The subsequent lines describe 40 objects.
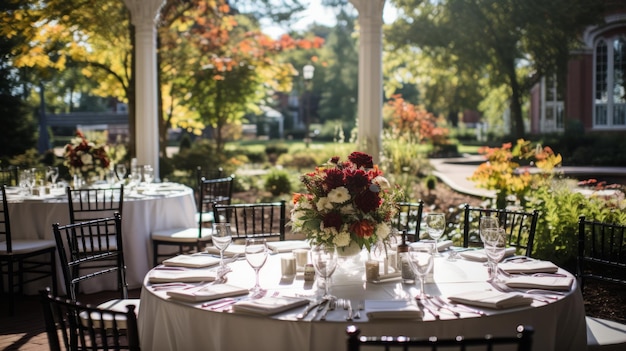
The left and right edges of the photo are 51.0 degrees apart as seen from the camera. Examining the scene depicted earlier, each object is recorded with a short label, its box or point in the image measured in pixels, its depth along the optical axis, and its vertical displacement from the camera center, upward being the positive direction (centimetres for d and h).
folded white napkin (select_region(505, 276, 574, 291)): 306 -63
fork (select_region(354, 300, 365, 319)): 263 -66
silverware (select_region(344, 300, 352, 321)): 259 -65
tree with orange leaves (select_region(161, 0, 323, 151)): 1212 +164
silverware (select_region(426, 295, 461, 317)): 270 -66
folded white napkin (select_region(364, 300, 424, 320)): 259 -64
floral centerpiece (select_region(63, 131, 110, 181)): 699 -6
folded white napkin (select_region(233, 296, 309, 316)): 265 -63
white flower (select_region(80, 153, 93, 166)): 695 -6
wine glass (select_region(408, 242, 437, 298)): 279 -47
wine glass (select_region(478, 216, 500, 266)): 345 -39
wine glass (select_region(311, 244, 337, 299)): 279 -48
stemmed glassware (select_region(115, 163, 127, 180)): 711 -21
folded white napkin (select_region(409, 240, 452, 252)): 398 -58
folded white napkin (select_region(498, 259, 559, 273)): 341 -62
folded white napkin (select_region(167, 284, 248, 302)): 287 -63
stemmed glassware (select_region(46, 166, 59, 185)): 702 -22
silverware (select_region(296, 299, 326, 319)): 263 -65
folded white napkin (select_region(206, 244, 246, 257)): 338 -55
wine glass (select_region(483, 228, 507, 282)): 315 -47
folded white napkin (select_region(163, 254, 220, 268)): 355 -60
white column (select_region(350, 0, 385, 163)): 791 +92
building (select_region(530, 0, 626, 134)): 1797 +197
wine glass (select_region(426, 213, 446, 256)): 359 -40
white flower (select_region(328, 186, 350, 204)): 317 -22
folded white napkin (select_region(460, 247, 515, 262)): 370 -60
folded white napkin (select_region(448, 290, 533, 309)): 274 -64
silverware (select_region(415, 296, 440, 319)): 266 -66
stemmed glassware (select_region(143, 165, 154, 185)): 730 -27
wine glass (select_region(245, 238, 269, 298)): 296 -47
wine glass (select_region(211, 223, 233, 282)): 327 -42
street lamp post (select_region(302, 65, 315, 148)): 1820 +222
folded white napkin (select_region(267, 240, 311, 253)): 399 -59
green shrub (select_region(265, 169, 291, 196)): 1163 -57
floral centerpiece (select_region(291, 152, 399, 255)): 320 -28
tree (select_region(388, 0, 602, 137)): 1625 +314
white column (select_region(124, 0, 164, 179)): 869 +97
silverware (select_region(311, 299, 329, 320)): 265 -65
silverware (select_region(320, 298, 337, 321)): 261 -65
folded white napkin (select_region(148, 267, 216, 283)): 325 -62
